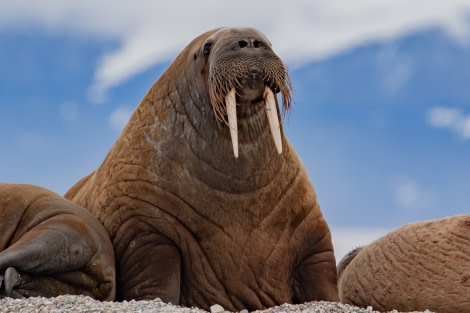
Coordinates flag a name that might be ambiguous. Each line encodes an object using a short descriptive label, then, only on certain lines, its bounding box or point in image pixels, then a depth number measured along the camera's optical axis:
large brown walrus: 16.87
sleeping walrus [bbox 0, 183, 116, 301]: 15.66
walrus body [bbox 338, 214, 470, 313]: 18.37
